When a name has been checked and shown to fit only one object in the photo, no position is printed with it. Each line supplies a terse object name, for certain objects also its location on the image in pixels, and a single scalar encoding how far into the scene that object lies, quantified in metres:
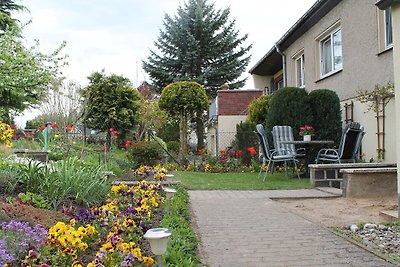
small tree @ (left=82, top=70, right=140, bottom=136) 16.31
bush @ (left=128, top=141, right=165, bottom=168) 10.64
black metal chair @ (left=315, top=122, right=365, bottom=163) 8.44
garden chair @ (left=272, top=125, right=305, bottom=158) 9.93
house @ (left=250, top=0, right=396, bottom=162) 8.79
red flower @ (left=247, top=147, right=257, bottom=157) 12.22
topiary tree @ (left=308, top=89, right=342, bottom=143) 10.05
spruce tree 28.56
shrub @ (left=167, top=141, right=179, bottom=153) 18.60
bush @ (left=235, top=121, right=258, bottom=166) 13.61
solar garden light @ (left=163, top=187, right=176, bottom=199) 5.10
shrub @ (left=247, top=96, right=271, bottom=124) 14.88
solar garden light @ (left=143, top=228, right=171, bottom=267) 2.64
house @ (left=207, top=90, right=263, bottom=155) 19.28
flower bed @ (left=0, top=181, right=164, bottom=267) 2.70
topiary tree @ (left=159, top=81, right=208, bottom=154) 15.68
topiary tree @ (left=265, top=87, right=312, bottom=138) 10.21
